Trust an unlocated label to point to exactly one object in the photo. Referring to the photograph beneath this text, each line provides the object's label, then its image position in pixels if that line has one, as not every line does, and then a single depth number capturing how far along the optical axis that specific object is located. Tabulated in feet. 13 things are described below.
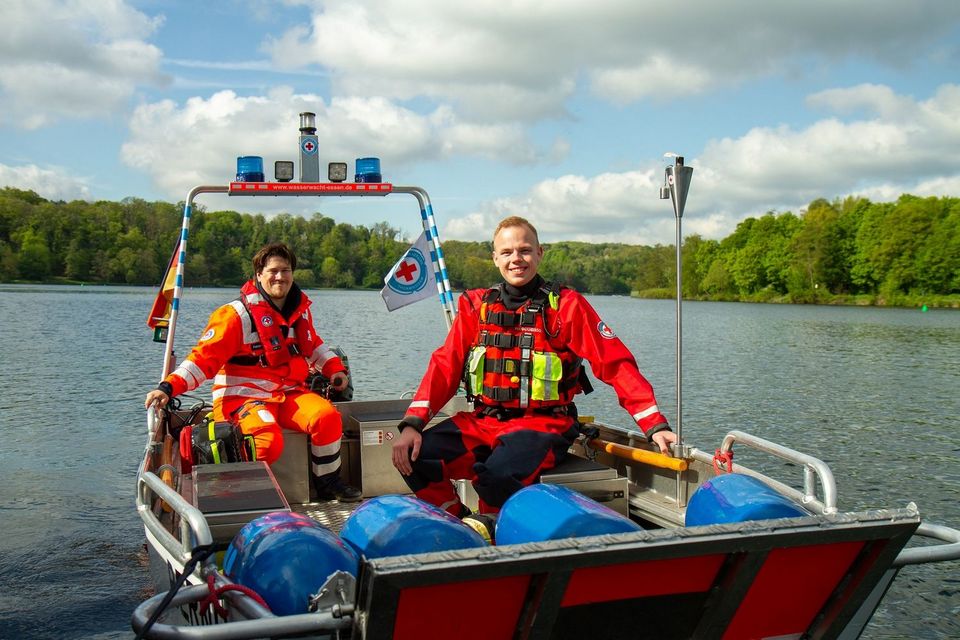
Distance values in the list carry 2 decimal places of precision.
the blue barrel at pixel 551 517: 8.88
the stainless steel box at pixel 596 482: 12.72
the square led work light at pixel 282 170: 19.01
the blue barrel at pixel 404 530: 8.67
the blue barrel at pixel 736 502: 9.46
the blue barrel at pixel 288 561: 8.27
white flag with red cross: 21.03
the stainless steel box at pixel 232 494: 10.75
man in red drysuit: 12.75
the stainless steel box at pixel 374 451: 16.76
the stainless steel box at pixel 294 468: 16.06
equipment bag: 14.71
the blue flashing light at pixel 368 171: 19.80
